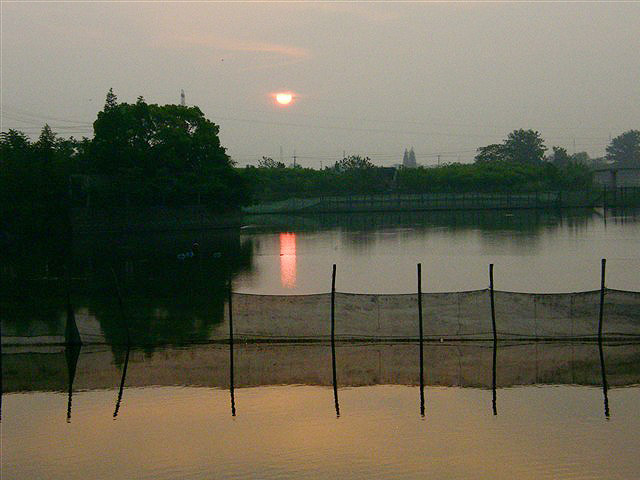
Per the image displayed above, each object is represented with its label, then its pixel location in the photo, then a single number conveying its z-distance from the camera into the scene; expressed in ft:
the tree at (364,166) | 643.04
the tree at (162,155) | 302.86
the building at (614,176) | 537.57
